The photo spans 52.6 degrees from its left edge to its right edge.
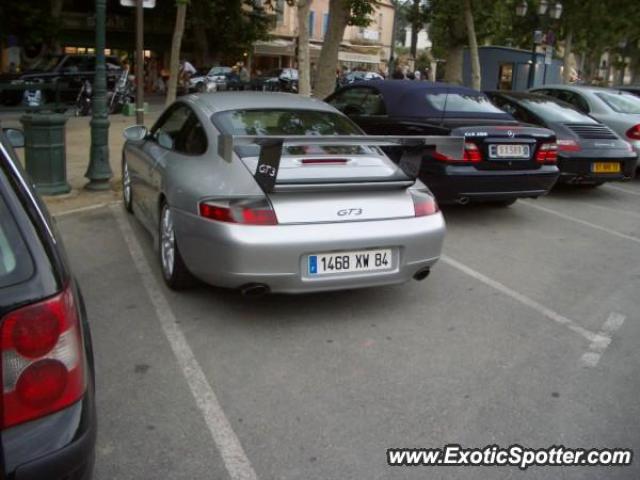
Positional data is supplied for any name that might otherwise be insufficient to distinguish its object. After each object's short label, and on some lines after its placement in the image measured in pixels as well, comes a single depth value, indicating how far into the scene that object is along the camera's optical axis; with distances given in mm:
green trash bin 7355
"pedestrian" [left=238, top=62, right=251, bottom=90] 26378
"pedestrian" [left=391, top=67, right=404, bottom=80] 23000
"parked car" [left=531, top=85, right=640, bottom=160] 10172
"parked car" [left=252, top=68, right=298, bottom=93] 27280
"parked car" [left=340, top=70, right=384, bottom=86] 34144
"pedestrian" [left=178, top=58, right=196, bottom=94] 22875
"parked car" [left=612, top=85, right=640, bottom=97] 14972
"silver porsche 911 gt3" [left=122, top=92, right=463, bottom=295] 3832
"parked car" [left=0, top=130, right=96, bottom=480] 1755
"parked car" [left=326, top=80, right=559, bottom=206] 6660
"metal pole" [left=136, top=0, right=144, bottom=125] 10359
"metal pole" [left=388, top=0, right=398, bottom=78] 30455
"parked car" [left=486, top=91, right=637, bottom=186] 8594
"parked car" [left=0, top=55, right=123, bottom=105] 17312
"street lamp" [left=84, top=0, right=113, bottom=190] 7945
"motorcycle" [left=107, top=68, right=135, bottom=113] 17672
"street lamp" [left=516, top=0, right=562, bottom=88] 21231
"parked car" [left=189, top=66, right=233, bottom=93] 25134
